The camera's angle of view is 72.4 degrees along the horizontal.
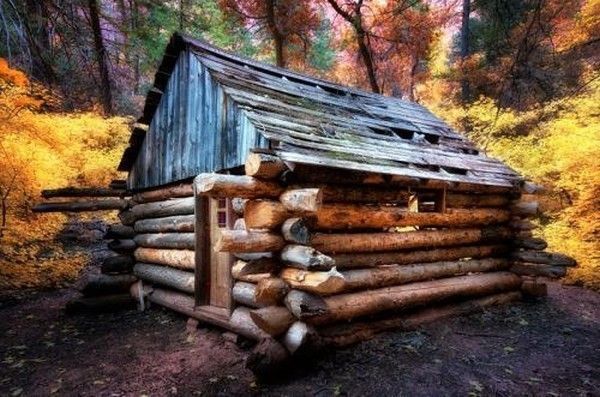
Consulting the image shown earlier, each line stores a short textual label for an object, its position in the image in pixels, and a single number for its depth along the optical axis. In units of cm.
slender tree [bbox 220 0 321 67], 1631
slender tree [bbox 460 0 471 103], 1670
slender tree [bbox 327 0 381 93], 1611
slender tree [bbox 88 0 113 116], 1179
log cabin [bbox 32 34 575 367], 529
